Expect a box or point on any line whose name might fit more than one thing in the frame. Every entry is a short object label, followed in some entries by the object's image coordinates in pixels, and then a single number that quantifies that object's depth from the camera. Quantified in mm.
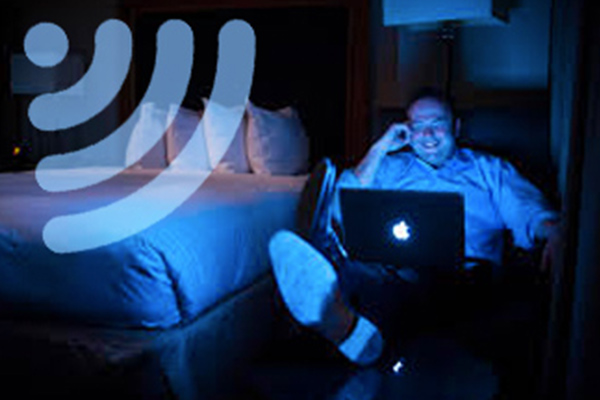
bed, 1537
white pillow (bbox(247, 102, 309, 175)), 3316
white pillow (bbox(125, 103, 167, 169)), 3527
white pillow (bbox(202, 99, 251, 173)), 3369
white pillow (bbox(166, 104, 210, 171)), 3432
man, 1862
